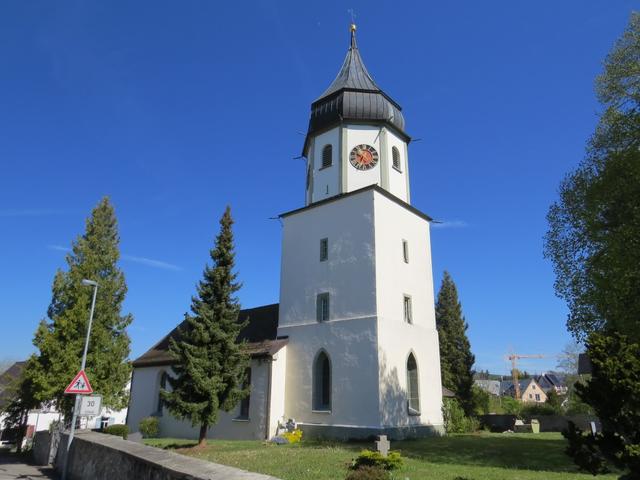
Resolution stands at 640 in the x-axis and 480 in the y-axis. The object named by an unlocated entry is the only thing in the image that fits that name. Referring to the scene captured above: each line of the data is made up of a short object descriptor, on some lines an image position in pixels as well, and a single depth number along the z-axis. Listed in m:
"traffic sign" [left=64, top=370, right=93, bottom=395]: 13.98
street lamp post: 12.96
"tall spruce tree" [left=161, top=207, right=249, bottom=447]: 17.59
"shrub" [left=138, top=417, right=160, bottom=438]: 24.36
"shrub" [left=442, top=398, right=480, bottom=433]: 22.67
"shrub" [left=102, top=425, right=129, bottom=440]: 23.76
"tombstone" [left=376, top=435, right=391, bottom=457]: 12.74
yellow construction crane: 86.64
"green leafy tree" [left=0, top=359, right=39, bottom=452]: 23.91
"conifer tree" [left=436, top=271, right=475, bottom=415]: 36.12
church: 19.34
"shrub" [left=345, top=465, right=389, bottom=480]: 8.92
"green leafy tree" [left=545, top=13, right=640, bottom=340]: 13.54
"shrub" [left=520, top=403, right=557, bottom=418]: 33.63
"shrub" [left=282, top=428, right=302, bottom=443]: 19.02
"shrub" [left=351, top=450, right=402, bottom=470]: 10.89
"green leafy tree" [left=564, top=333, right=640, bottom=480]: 5.87
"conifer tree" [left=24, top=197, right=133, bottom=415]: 21.98
